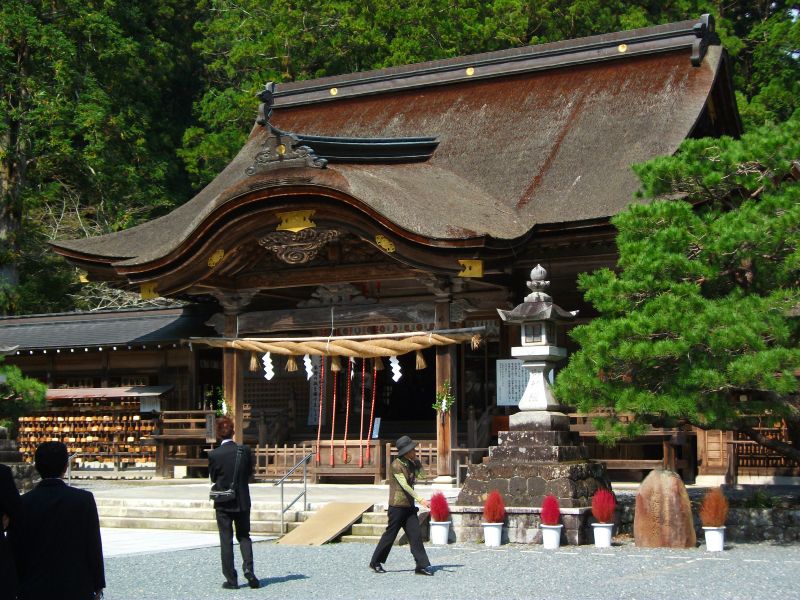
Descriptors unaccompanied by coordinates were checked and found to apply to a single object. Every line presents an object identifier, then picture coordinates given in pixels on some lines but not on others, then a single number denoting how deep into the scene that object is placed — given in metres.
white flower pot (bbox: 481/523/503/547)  11.38
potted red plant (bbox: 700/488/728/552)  10.65
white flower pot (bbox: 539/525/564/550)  11.07
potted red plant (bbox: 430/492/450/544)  11.69
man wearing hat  9.51
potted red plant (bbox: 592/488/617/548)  11.12
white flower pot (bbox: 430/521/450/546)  11.73
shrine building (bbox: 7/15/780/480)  16.27
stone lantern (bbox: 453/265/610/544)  11.52
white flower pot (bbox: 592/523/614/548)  11.11
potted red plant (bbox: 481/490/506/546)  11.34
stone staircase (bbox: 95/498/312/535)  13.06
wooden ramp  12.03
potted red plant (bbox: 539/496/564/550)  11.07
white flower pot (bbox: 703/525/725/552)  10.65
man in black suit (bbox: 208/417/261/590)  8.99
